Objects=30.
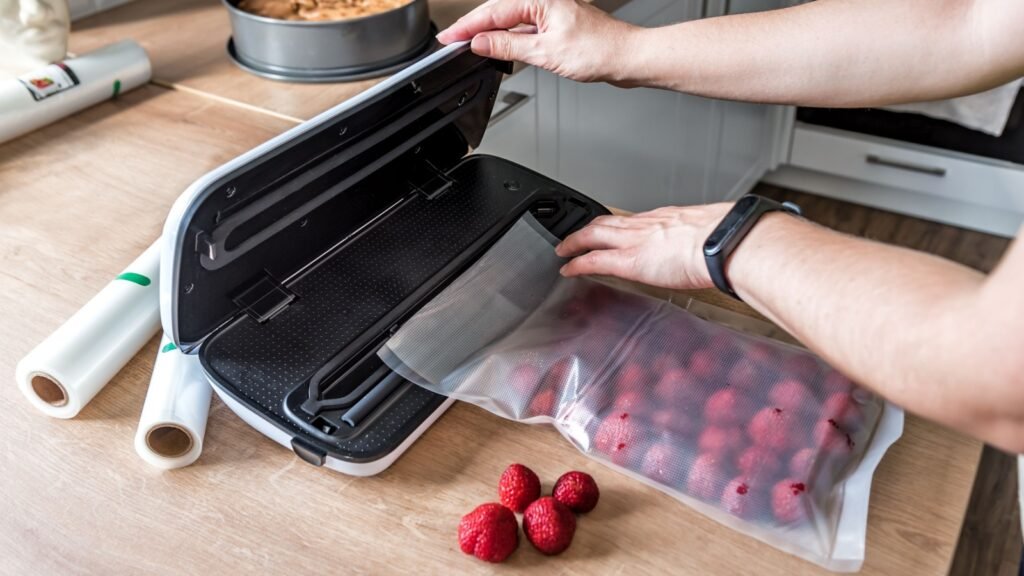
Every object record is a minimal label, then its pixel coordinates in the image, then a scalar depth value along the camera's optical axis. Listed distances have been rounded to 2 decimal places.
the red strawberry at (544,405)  0.85
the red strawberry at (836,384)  0.84
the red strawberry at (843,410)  0.81
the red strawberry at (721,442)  0.78
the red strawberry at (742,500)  0.74
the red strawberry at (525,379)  0.87
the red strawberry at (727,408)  0.81
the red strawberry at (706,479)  0.76
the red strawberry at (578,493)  0.76
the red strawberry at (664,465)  0.78
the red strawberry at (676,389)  0.83
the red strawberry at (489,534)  0.72
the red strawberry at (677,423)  0.80
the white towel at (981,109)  2.15
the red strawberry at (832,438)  0.79
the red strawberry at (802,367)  0.85
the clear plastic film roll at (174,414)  0.82
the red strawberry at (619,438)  0.80
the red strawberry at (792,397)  0.82
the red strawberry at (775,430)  0.79
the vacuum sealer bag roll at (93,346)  0.86
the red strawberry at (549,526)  0.73
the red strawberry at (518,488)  0.77
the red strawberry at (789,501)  0.73
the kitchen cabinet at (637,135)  1.57
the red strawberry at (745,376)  0.84
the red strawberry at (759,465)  0.76
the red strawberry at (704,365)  0.86
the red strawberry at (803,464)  0.76
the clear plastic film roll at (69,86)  1.25
